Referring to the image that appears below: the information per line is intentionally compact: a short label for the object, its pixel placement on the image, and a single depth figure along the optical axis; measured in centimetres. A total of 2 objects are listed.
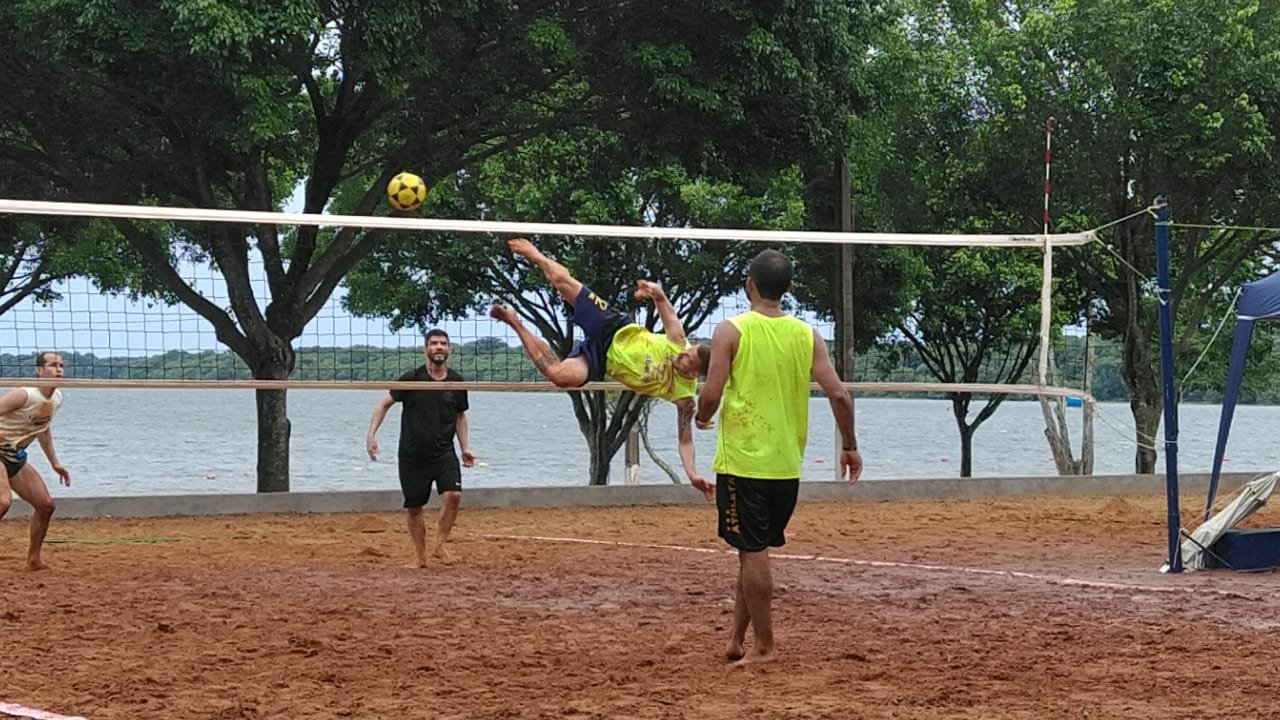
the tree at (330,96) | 1395
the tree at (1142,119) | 2008
